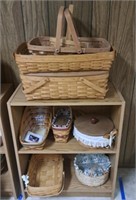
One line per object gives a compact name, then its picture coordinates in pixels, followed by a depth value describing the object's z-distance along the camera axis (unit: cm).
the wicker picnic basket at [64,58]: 88
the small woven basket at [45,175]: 117
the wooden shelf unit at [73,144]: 99
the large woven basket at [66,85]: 93
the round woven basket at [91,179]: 124
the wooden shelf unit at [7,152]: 109
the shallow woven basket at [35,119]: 121
